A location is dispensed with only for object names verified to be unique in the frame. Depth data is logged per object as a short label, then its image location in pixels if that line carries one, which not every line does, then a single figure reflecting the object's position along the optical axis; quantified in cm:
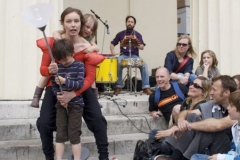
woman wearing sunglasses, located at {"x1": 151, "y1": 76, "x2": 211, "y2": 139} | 476
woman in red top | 386
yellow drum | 755
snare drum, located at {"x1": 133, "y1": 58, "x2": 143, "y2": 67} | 774
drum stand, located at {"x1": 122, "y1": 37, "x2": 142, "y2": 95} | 775
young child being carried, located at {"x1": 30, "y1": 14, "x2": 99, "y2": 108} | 401
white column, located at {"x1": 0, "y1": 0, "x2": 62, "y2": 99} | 570
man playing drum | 772
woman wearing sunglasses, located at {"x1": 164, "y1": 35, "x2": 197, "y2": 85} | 634
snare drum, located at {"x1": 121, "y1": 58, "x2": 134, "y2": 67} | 769
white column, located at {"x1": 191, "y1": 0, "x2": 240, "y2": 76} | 738
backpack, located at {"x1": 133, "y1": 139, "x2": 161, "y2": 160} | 450
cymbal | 771
